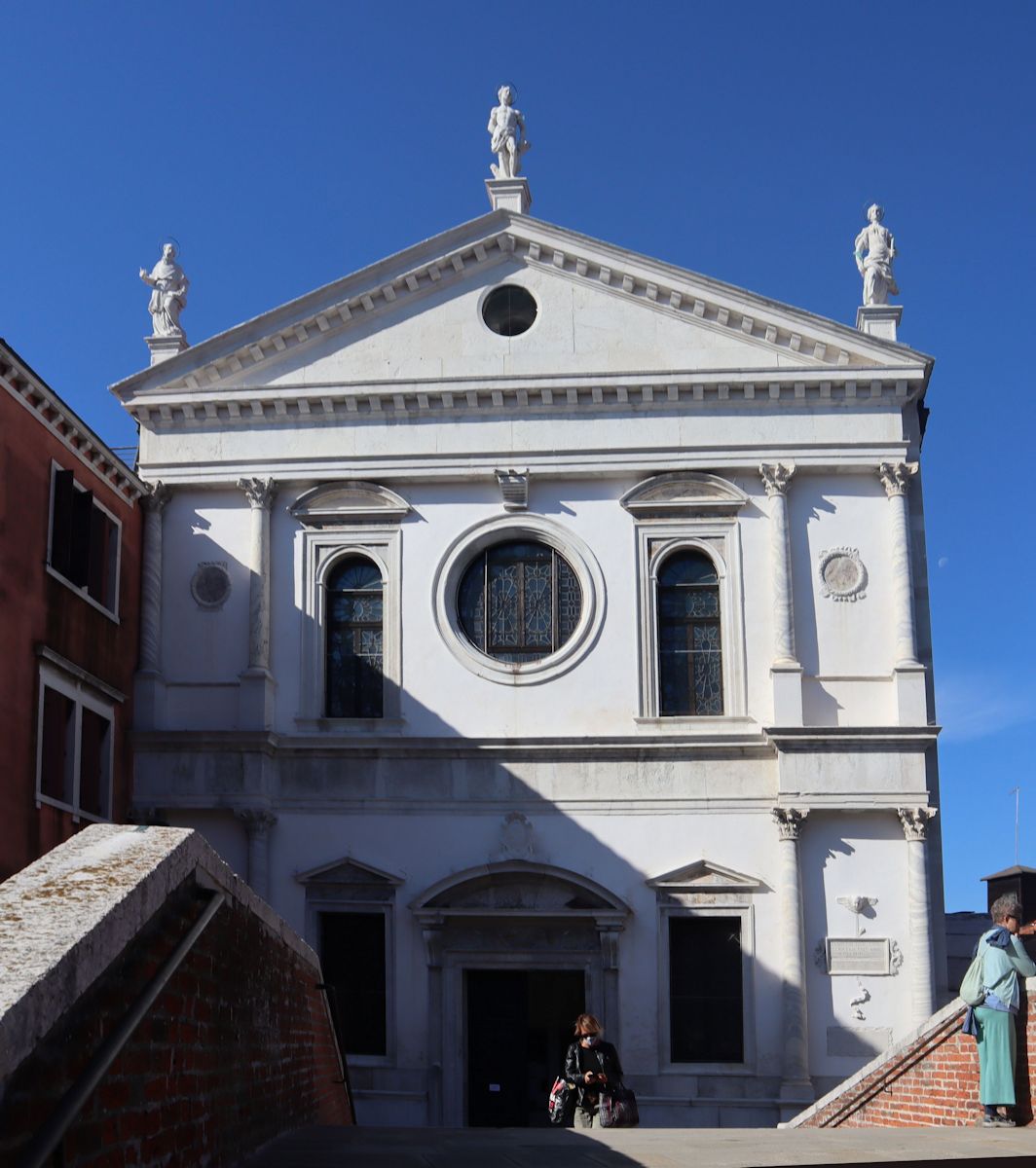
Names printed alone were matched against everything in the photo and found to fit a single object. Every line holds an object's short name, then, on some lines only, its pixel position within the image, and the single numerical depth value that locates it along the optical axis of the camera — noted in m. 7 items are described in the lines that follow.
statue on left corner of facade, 24.34
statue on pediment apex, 24.58
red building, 18.20
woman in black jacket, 13.95
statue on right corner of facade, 23.64
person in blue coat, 11.10
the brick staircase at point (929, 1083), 11.17
